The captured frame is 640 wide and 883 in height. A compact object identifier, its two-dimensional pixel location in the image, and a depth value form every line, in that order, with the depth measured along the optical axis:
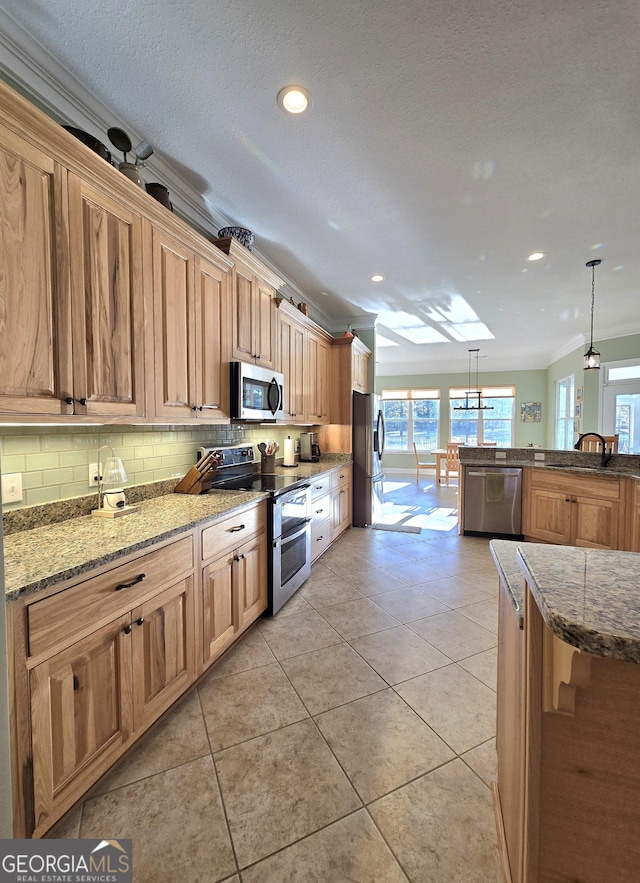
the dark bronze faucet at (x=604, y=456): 3.91
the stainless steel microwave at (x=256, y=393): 2.53
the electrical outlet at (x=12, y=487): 1.49
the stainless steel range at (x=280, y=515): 2.55
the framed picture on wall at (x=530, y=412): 8.81
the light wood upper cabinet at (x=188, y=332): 1.93
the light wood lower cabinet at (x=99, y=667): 1.11
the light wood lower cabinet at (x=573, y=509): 3.55
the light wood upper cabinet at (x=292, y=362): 3.37
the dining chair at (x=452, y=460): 7.87
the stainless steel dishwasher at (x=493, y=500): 4.40
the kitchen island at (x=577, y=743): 0.71
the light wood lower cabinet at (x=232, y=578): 1.92
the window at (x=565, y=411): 7.32
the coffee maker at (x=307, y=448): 4.48
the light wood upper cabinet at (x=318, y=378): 4.07
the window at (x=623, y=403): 5.72
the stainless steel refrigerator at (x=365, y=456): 4.73
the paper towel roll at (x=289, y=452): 3.96
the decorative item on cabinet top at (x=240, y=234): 2.67
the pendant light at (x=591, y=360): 4.09
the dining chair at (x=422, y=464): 8.77
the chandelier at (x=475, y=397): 9.16
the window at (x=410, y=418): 9.64
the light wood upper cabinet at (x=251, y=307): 2.59
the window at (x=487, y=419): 9.13
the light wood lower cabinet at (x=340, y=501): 4.12
